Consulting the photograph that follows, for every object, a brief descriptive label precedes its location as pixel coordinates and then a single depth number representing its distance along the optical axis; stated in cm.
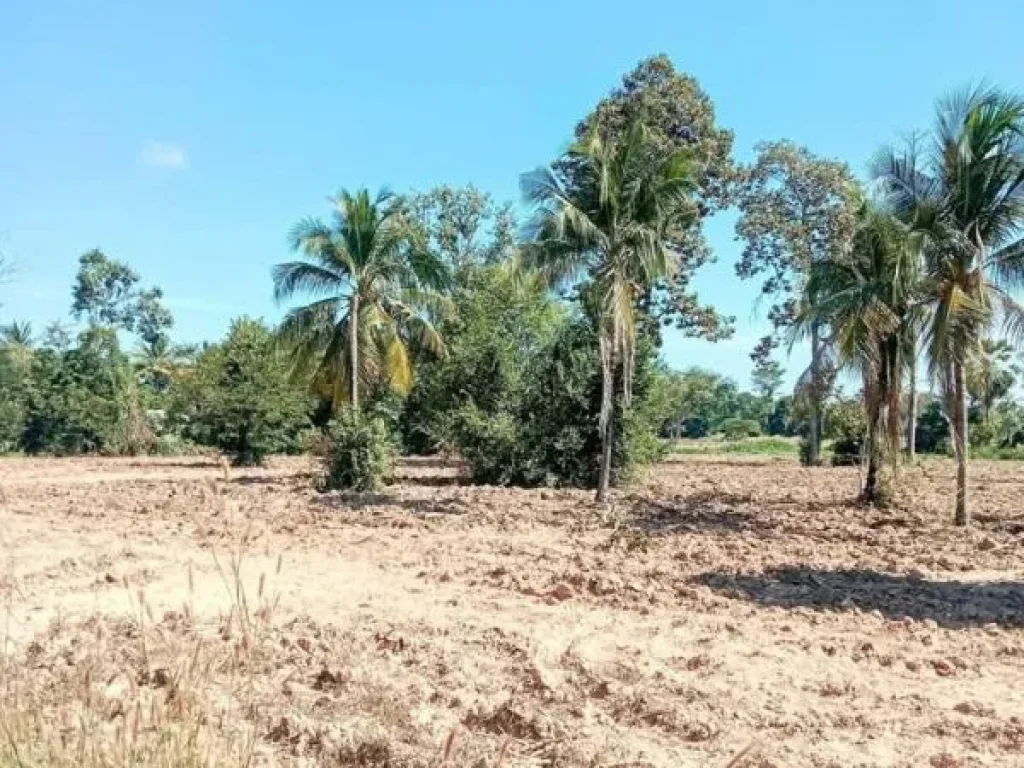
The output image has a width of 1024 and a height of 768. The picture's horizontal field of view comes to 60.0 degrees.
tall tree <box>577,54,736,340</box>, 2761
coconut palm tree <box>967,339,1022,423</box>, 1362
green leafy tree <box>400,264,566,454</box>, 2538
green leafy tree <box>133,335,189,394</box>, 3959
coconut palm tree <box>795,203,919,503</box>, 1445
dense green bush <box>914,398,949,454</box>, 4266
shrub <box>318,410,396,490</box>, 1786
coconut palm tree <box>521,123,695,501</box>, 1445
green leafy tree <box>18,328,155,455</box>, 3394
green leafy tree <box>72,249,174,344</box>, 6347
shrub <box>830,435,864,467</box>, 2443
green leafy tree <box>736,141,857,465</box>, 3025
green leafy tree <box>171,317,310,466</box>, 2530
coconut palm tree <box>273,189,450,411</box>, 1986
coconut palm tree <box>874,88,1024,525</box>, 1296
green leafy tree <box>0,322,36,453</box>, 3562
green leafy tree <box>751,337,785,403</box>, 3281
